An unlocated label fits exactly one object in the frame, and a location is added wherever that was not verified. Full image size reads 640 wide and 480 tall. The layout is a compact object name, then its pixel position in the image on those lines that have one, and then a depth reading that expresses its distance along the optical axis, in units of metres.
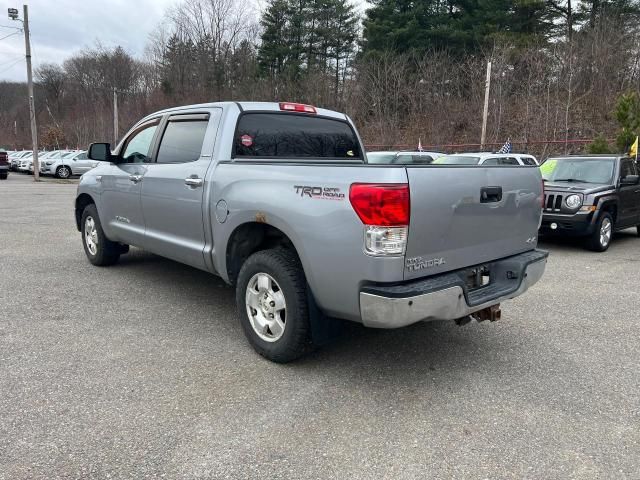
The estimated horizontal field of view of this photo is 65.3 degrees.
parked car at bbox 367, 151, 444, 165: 15.27
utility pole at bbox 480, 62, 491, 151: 22.23
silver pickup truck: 3.01
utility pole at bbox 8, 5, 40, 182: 25.48
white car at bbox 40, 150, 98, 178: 28.25
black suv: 8.42
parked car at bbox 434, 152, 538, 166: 12.41
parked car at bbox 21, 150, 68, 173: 29.36
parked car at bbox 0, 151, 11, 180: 24.52
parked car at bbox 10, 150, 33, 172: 34.53
